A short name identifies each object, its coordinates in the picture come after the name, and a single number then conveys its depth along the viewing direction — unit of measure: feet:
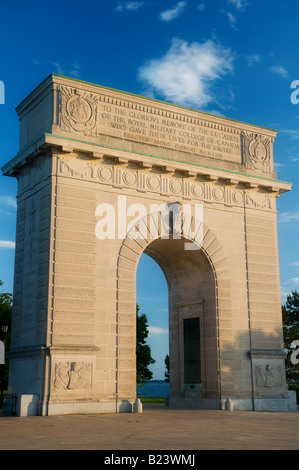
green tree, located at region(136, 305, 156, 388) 200.03
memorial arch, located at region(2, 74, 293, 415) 80.89
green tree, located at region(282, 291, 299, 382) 172.92
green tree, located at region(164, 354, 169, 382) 245.63
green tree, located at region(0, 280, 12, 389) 166.58
